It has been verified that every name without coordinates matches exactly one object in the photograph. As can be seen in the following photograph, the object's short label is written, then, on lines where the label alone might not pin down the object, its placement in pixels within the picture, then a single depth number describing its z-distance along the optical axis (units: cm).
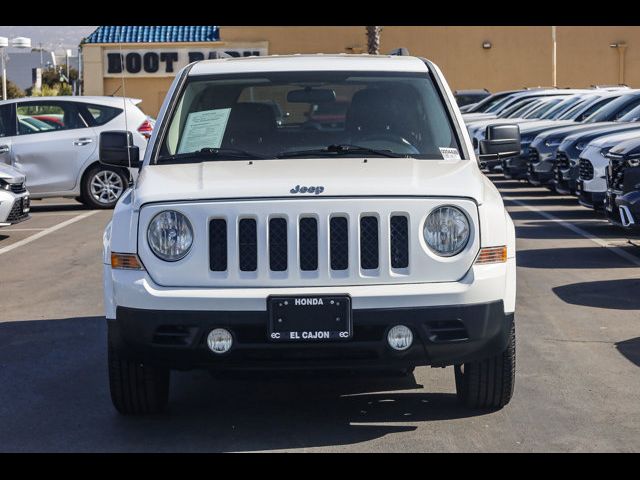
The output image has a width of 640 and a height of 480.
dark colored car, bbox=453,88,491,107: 4181
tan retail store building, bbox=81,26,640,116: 4916
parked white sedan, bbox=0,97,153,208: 1830
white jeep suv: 563
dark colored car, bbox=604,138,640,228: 1209
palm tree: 4666
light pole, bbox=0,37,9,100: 3344
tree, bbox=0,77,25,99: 6713
